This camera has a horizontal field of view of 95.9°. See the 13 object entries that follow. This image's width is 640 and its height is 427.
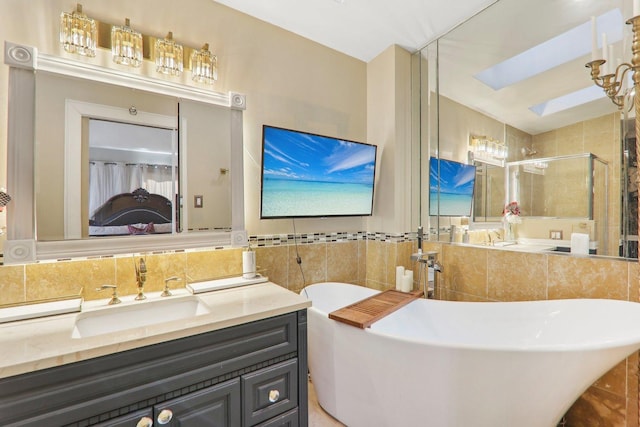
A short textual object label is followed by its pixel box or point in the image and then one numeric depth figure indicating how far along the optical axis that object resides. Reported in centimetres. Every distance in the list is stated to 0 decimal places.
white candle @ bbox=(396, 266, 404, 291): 232
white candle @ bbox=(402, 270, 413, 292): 229
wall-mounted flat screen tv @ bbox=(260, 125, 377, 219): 194
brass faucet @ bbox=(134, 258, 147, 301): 151
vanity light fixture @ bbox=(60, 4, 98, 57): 143
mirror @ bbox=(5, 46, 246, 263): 135
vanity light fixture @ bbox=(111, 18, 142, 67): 154
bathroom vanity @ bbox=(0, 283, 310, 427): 91
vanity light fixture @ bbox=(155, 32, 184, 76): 165
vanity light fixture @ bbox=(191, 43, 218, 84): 176
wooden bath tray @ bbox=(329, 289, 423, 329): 162
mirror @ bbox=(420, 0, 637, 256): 162
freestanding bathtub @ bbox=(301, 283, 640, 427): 122
